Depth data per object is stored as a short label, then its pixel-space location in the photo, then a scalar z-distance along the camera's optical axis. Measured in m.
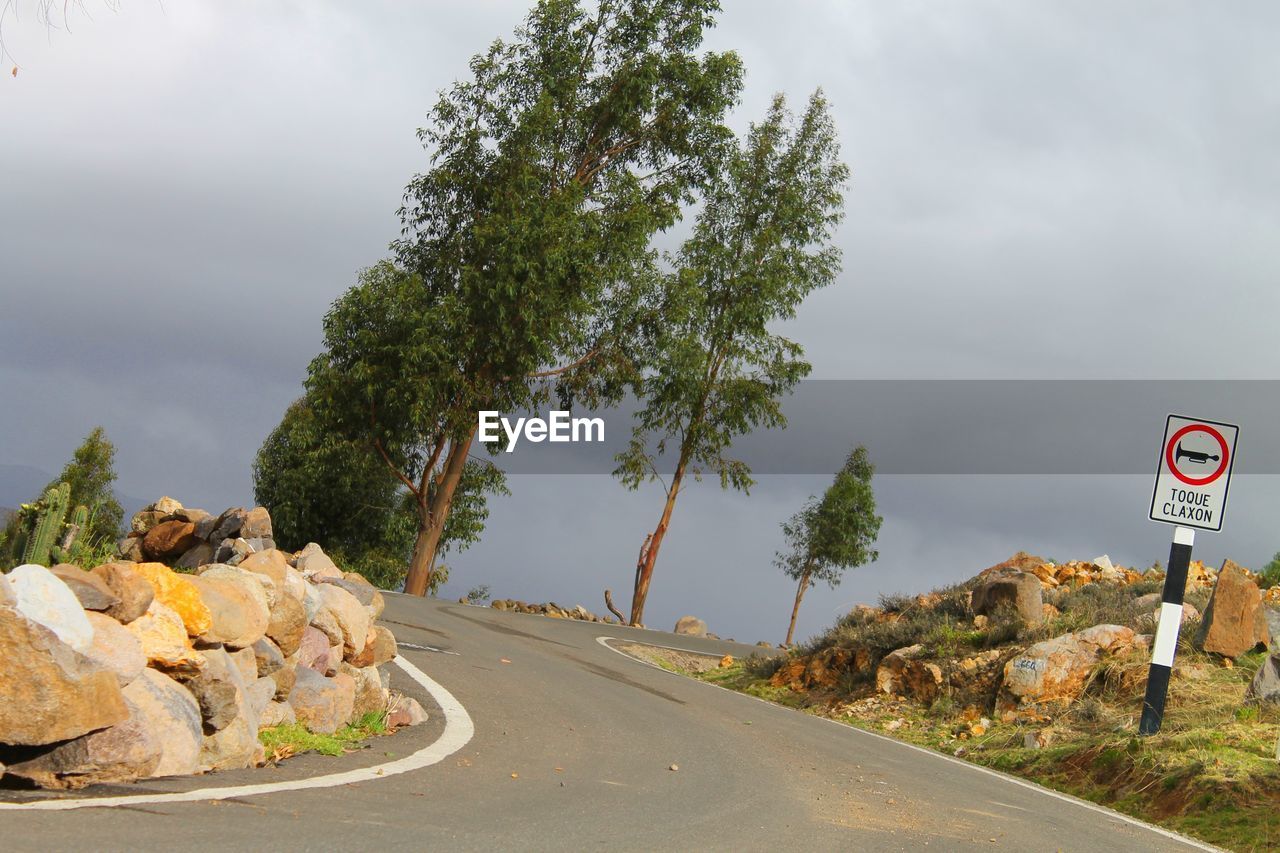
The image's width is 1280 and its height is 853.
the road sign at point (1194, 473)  11.84
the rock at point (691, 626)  37.22
